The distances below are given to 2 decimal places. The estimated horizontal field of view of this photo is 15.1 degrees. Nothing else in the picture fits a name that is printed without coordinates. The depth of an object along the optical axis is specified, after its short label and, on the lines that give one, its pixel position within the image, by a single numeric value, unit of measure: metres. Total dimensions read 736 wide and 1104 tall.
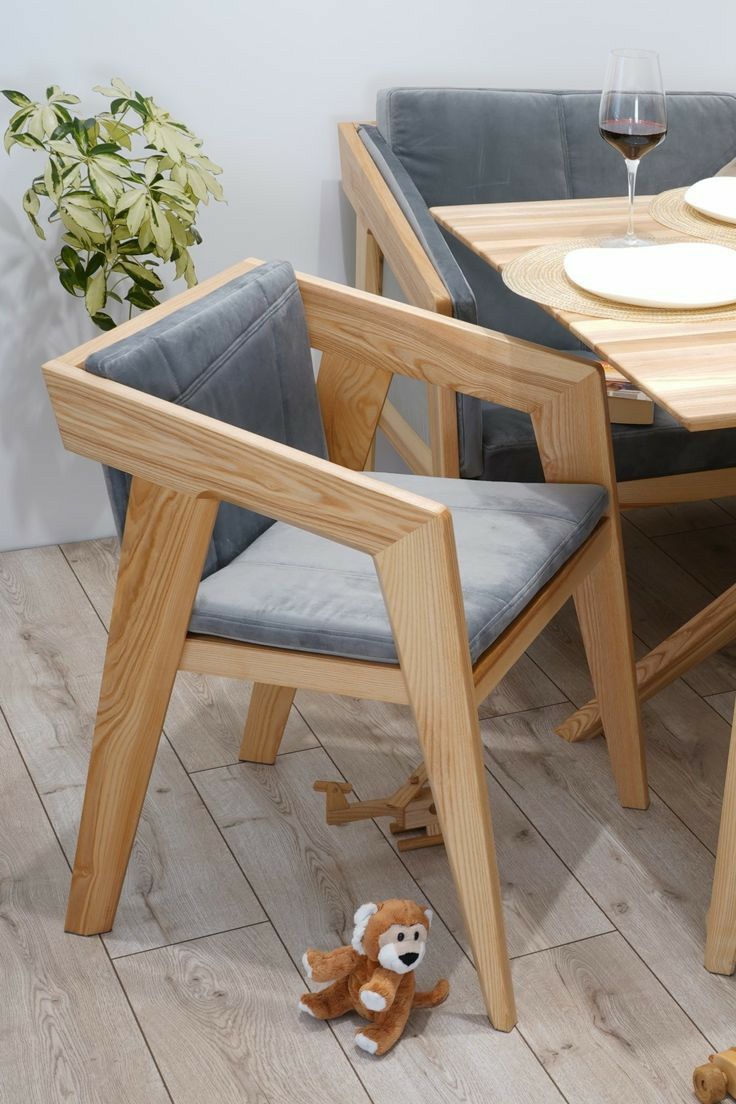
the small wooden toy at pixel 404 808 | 3.58
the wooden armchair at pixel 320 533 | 3.18
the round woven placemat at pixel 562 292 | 3.29
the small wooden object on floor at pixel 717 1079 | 3.21
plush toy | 3.27
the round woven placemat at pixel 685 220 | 3.55
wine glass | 3.37
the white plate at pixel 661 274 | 3.30
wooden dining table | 3.12
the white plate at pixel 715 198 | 3.61
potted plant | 3.96
